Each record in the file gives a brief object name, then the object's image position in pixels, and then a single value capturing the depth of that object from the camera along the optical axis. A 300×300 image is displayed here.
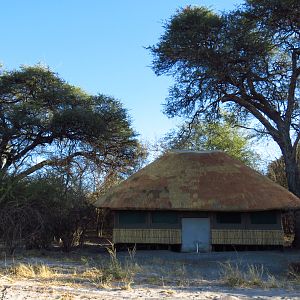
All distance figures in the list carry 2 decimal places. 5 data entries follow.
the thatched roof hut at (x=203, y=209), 21.48
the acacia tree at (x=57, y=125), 28.09
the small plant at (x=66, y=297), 8.05
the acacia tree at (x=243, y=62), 22.98
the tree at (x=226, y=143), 39.53
